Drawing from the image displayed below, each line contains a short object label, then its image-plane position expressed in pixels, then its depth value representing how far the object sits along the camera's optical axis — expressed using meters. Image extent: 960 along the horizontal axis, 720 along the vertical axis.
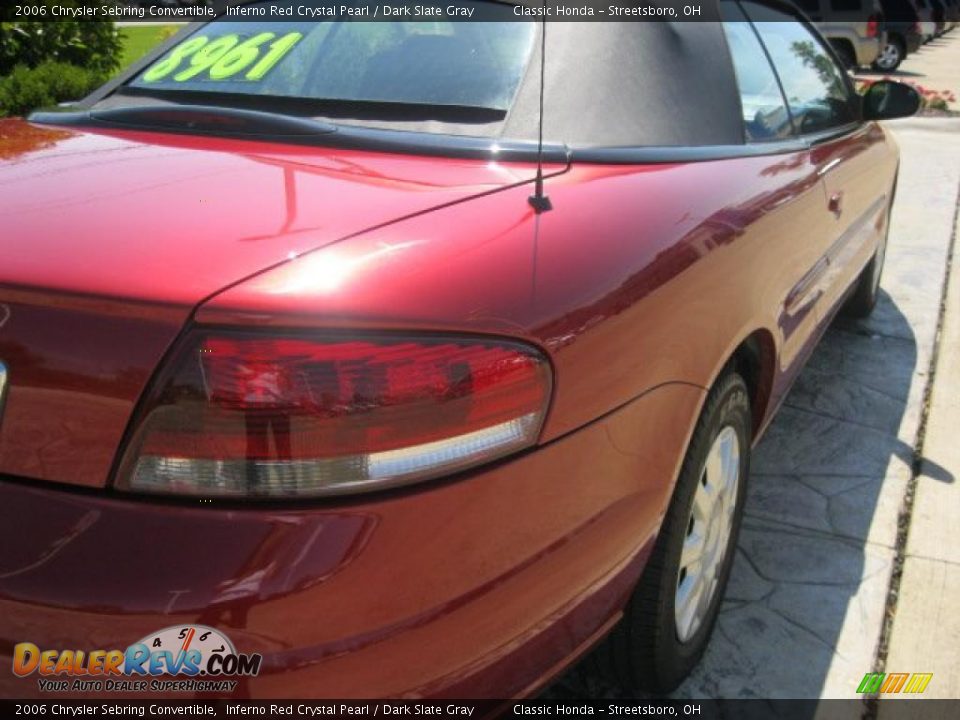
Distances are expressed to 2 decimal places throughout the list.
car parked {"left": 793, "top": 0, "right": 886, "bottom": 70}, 18.22
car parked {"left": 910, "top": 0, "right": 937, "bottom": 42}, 22.72
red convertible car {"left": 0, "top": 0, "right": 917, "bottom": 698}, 1.30
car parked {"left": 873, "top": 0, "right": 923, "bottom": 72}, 19.42
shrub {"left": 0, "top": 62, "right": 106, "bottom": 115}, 6.67
